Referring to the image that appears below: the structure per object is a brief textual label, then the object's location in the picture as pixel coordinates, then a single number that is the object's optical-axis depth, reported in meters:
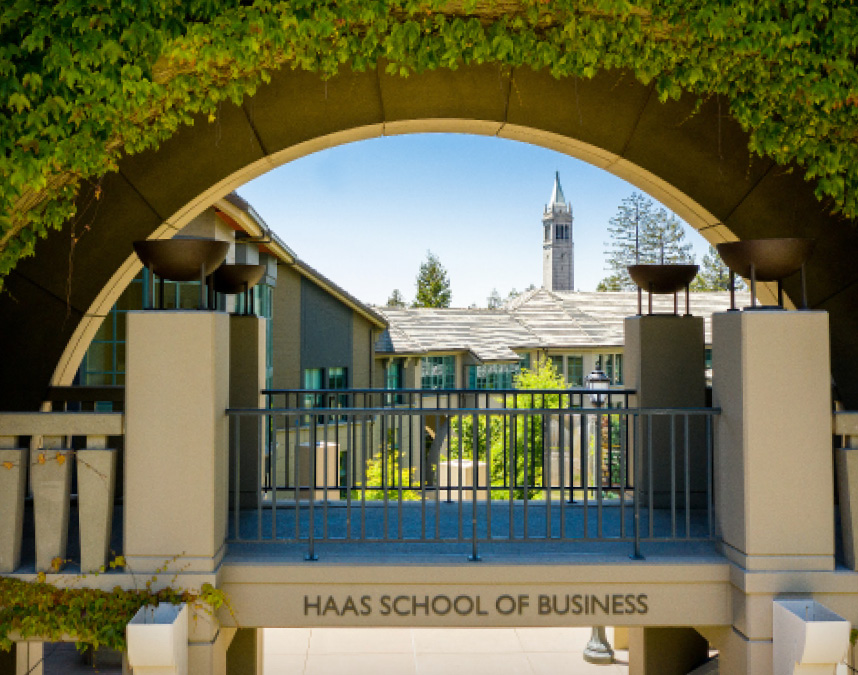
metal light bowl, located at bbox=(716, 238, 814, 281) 4.89
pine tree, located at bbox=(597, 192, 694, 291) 57.59
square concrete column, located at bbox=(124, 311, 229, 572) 4.64
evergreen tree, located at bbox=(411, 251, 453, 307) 70.88
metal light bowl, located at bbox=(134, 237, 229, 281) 4.93
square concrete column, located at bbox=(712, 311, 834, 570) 4.69
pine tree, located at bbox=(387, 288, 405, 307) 80.00
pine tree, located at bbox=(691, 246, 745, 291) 54.22
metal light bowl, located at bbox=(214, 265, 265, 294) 6.69
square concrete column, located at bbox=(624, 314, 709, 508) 6.52
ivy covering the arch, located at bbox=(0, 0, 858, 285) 4.80
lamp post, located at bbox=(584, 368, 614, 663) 9.33
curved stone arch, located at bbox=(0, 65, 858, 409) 7.29
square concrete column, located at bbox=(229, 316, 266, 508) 6.68
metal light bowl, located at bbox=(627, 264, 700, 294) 6.61
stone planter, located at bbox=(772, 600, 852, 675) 4.20
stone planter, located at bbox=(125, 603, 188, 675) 4.17
